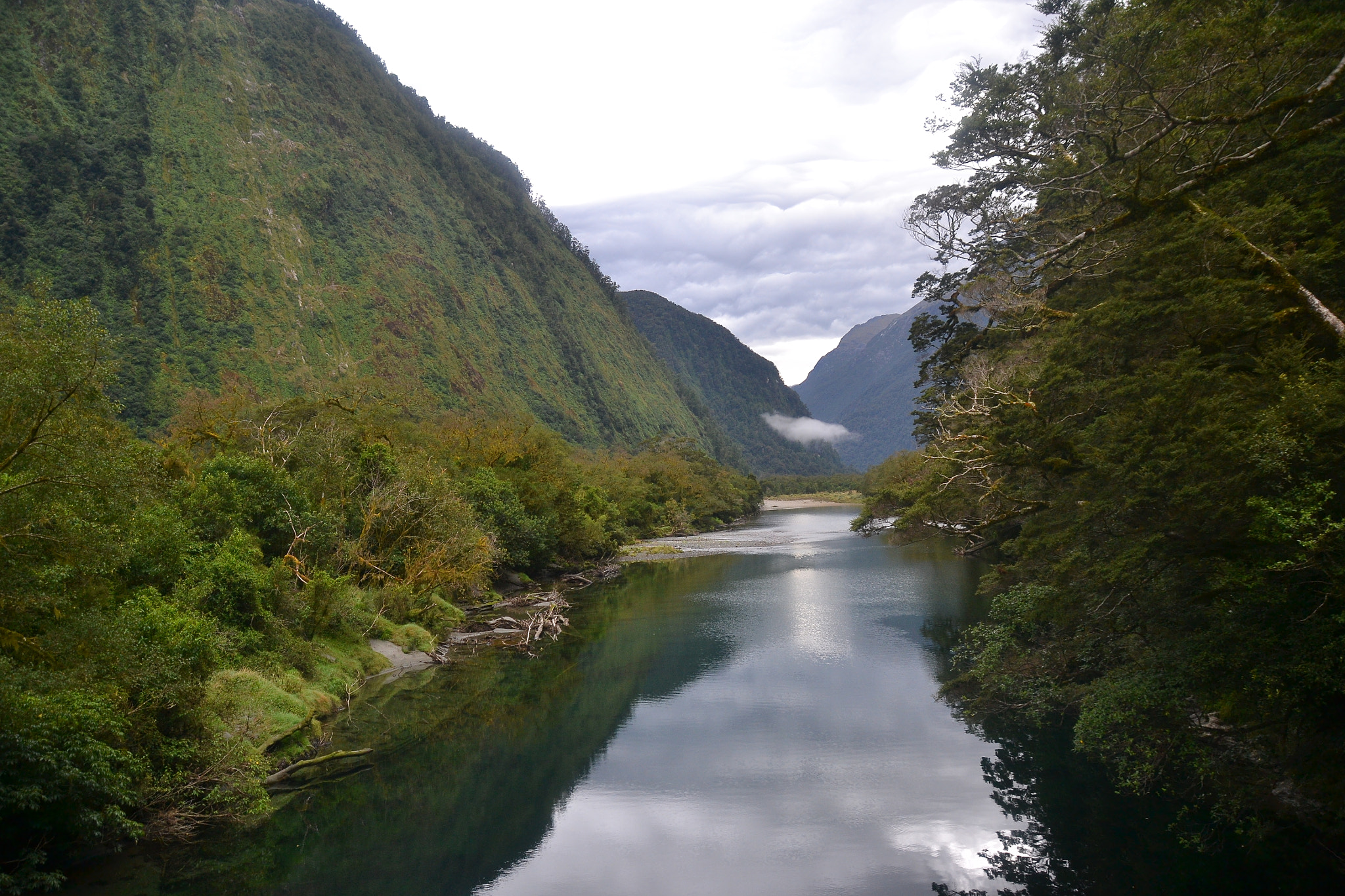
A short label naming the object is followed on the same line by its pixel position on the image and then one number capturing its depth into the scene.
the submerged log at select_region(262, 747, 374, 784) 17.12
